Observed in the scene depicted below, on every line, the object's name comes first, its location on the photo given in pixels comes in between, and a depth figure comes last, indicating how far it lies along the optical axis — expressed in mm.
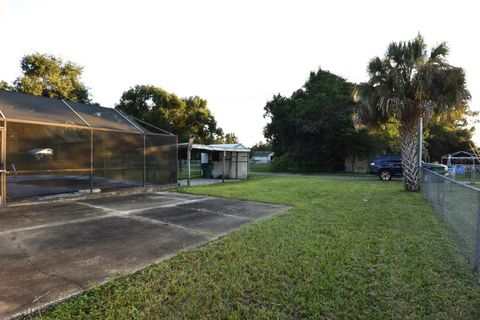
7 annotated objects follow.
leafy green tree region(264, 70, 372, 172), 24969
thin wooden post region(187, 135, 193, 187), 13506
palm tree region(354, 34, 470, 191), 11000
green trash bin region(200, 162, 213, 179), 19094
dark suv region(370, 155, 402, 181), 18281
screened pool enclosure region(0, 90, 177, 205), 7785
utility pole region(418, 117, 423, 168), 12625
